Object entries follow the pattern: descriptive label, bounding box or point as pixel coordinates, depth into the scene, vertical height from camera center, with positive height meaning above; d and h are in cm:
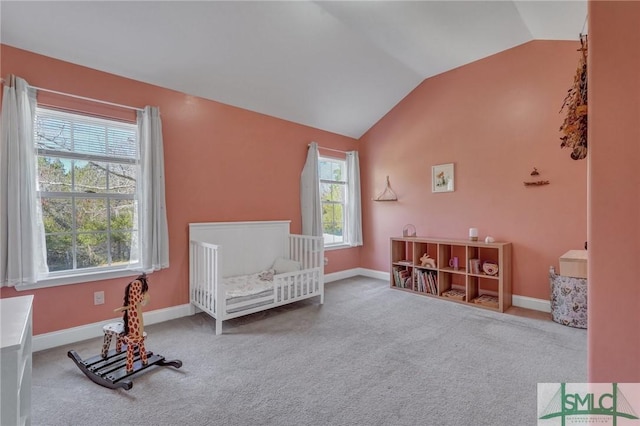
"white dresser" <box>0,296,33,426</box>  87 -41
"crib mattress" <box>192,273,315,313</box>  294 -81
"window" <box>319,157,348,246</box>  490 +23
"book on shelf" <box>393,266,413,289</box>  428 -96
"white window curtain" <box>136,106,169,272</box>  293 +23
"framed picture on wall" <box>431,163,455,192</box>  412 +45
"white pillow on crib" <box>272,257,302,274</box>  374 -67
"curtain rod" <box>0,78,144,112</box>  247 +103
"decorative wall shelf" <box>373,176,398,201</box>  476 +26
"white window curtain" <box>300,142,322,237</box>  440 +23
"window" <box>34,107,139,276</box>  260 +23
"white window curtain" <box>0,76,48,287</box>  228 +20
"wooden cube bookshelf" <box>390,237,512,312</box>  350 -80
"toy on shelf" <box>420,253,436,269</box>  404 -68
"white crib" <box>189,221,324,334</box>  290 -61
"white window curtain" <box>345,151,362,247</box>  502 +15
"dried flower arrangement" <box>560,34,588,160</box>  125 +39
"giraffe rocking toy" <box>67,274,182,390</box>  206 -99
